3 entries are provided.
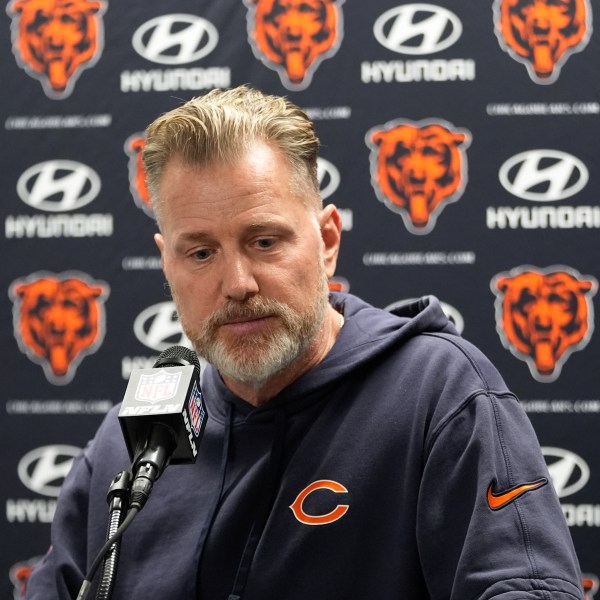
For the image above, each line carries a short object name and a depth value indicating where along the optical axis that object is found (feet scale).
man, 10.09
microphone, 9.72
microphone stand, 9.49
